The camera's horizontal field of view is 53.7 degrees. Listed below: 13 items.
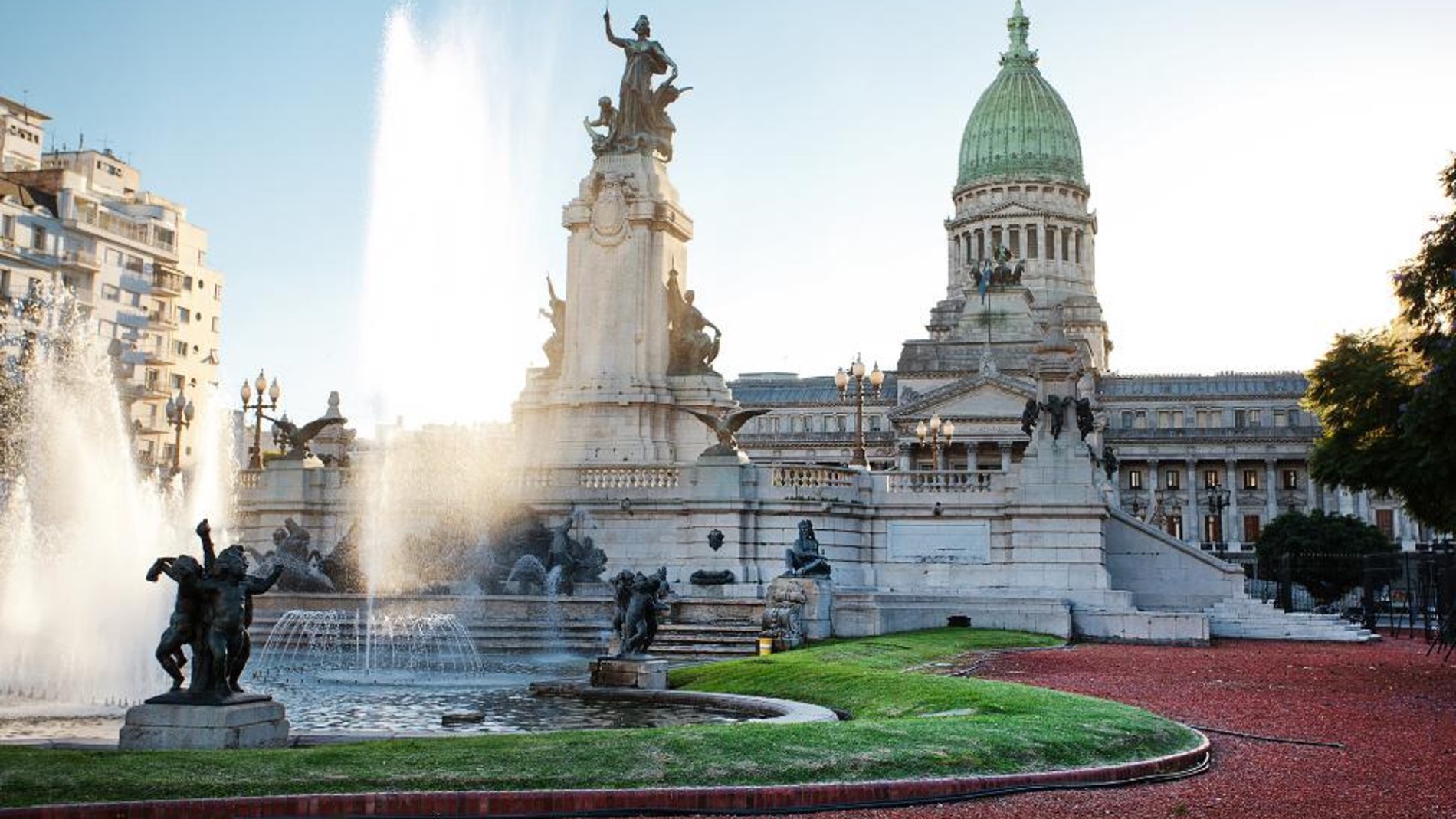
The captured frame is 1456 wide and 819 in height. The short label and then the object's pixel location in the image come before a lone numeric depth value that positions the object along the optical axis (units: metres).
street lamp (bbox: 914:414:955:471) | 58.16
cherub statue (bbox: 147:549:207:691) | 15.11
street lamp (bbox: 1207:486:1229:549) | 78.57
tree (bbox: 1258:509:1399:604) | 67.25
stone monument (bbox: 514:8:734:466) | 40.53
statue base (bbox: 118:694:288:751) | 13.96
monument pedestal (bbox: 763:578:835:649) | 29.15
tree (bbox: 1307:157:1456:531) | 23.84
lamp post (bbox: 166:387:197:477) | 46.94
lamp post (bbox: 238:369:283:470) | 44.69
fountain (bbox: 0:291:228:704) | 21.69
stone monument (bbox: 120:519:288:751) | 14.03
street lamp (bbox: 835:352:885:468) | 43.06
